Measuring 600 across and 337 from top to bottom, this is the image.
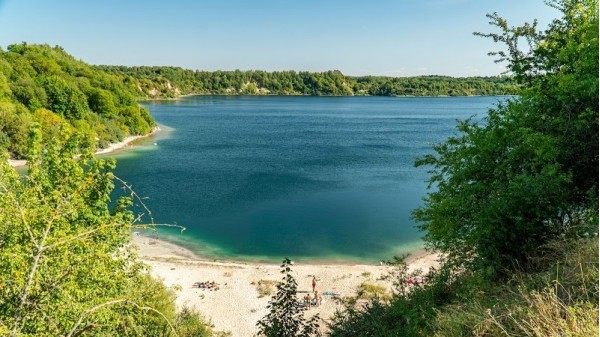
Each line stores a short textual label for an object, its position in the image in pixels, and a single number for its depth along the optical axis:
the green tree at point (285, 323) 9.23
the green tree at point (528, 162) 8.20
